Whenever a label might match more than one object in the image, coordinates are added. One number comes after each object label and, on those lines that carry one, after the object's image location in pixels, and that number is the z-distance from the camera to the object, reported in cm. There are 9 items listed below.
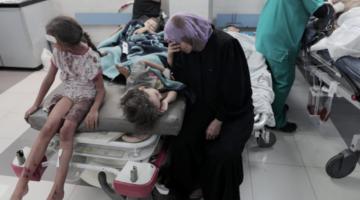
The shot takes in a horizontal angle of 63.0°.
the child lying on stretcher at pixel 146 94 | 132
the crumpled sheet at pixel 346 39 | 152
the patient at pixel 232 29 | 276
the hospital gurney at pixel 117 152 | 130
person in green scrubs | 193
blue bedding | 188
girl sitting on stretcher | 138
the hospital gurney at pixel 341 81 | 149
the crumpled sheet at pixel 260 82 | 187
